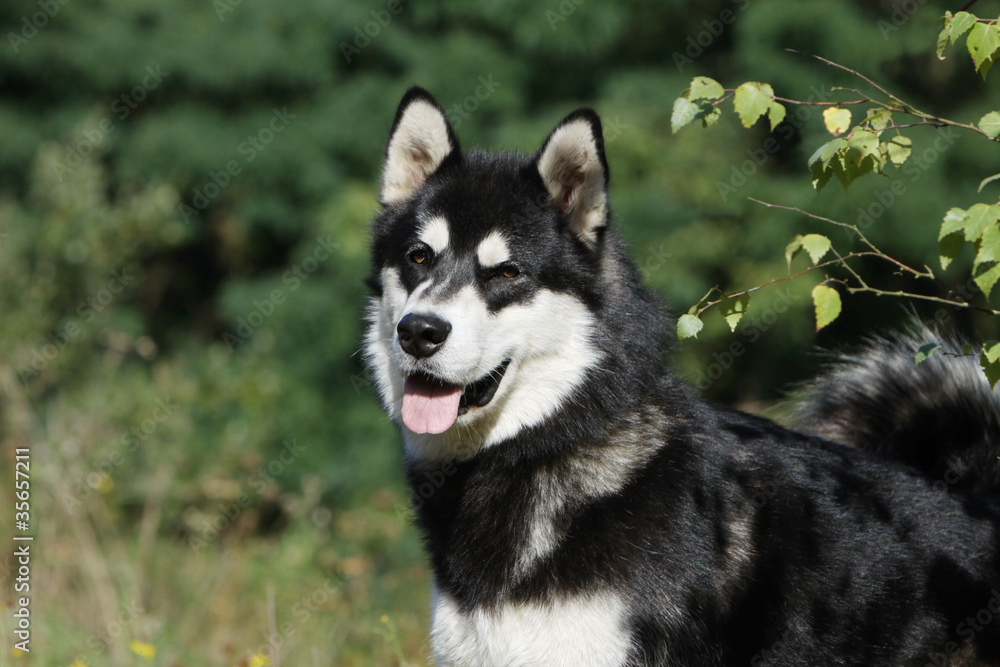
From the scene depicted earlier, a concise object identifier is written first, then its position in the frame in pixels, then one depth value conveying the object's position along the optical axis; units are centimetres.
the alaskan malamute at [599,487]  544
